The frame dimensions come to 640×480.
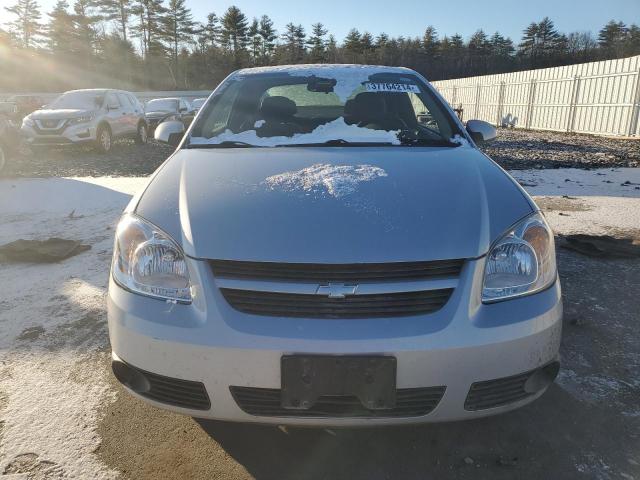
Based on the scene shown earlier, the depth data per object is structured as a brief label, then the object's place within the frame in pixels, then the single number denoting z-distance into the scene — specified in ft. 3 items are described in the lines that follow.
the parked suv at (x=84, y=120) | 36.91
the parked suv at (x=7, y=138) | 28.40
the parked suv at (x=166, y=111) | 58.13
